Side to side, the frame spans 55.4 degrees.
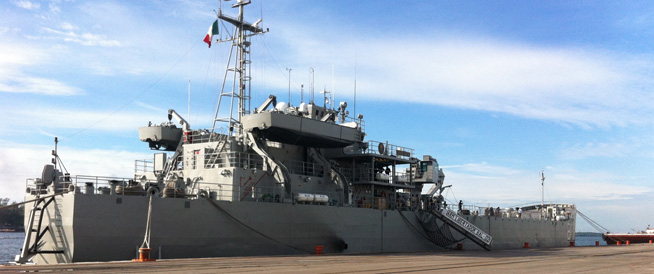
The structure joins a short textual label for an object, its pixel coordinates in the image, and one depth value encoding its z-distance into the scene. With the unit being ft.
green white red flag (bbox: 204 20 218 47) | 92.63
